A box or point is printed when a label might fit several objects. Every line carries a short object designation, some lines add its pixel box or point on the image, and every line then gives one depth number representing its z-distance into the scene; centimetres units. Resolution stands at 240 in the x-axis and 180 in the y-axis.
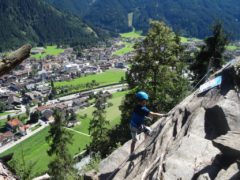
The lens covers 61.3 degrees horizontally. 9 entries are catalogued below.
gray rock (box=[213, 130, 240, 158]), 521
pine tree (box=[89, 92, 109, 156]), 2340
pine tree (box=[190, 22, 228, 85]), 2097
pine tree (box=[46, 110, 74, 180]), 2635
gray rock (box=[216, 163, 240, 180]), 485
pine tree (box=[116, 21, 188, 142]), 1621
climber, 675
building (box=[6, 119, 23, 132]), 6226
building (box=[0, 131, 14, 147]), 5922
